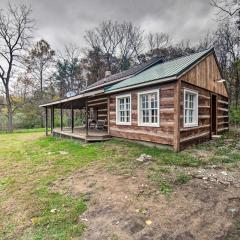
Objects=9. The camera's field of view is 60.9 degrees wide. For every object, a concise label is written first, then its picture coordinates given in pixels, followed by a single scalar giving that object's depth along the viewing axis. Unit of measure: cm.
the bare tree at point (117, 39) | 3019
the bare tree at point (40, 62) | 2684
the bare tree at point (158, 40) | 2945
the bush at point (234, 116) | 1913
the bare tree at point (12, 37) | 2044
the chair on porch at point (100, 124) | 1307
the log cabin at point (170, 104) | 751
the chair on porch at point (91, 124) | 1457
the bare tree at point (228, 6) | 1094
